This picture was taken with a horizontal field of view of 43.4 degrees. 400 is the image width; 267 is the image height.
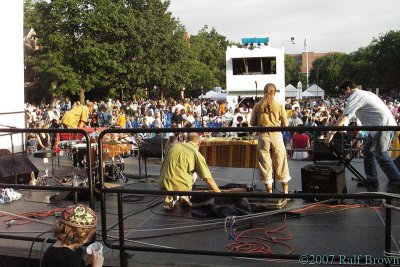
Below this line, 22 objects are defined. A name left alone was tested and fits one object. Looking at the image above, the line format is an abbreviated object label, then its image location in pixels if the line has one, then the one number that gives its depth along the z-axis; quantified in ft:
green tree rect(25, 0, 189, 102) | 174.09
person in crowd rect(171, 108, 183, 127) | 64.59
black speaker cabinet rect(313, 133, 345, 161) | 31.78
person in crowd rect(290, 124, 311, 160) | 45.44
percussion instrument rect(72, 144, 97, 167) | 31.73
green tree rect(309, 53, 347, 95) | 400.67
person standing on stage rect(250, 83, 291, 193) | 25.43
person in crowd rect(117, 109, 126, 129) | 78.69
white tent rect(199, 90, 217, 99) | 157.23
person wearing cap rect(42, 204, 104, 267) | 11.89
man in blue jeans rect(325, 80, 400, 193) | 25.25
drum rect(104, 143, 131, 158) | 32.32
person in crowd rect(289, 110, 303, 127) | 67.19
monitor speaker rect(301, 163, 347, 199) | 24.32
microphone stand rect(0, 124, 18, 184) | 31.27
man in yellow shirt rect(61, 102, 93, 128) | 43.32
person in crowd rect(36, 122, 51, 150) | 54.00
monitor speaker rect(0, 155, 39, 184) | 31.42
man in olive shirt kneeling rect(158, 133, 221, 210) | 23.70
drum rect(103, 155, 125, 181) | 33.17
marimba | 32.86
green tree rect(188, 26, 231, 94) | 222.69
